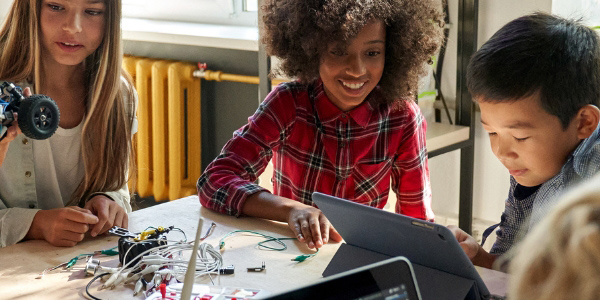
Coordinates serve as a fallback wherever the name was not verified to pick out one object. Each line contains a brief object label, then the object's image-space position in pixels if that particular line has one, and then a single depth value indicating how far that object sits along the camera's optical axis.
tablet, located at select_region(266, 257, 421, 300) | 0.65
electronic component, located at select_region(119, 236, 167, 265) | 1.12
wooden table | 1.06
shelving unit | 2.12
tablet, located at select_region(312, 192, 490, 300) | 0.91
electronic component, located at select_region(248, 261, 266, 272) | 1.12
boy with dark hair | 1.20
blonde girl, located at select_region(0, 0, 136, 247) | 1.48
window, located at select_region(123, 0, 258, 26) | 2.86
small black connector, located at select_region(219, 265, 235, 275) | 1.10
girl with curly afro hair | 1.54
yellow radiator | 2.72
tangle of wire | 1.07
